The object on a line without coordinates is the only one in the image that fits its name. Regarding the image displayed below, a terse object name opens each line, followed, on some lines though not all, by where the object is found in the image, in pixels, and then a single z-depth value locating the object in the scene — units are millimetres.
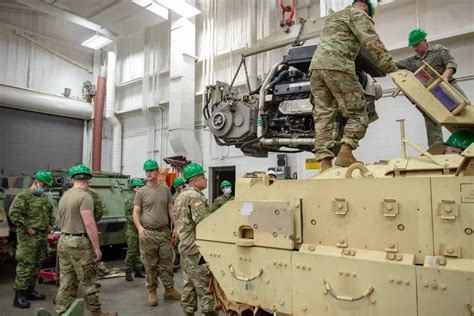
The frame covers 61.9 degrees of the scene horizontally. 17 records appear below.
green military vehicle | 7043
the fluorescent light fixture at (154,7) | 9812
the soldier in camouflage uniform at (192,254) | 4191
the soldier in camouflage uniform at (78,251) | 4266
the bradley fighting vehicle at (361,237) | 2234
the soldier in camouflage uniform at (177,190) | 7357
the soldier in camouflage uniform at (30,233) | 5328
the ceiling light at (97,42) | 12305
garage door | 11406
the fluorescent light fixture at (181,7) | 9664
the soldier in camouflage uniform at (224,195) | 7736
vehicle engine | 4652
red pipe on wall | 12328
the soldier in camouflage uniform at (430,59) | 4695
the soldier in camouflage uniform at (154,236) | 5270
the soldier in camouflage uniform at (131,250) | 6766
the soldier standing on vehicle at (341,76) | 3385
